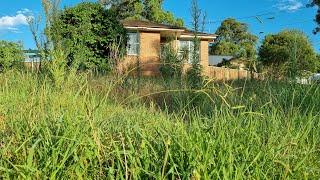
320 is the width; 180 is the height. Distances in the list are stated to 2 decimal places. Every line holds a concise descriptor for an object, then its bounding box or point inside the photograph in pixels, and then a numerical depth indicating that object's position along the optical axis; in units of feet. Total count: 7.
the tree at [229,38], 152.61
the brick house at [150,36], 69.11
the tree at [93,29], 46.44
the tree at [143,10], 101.42
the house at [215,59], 124.89
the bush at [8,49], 41.30
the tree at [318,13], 77.66
